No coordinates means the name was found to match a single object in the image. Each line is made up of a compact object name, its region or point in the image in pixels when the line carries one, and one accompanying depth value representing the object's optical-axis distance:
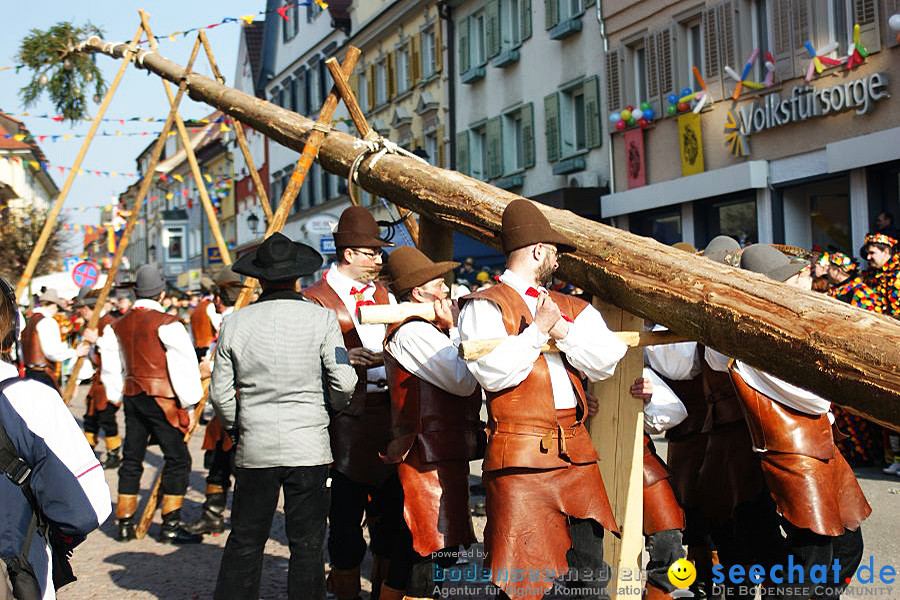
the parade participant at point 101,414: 11.56
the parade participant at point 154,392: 7.89
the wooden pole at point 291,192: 7.11
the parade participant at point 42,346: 10.84
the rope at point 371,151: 6.93
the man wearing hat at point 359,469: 5.49
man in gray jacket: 5.16
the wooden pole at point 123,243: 9.18
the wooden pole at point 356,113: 7.16
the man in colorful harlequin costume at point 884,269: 9.07
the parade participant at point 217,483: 7.81
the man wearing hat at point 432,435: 4.63
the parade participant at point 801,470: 4.43
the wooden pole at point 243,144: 8.99
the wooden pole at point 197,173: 9.71
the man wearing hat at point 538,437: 4.05
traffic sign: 21.67
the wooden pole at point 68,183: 10.27
